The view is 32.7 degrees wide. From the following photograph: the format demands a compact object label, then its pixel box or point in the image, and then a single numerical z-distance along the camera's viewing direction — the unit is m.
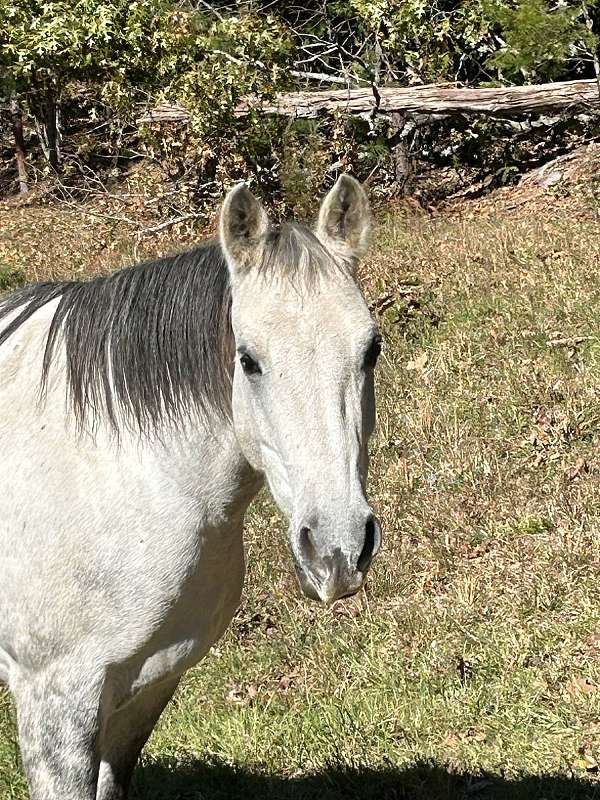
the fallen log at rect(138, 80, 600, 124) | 12.02
